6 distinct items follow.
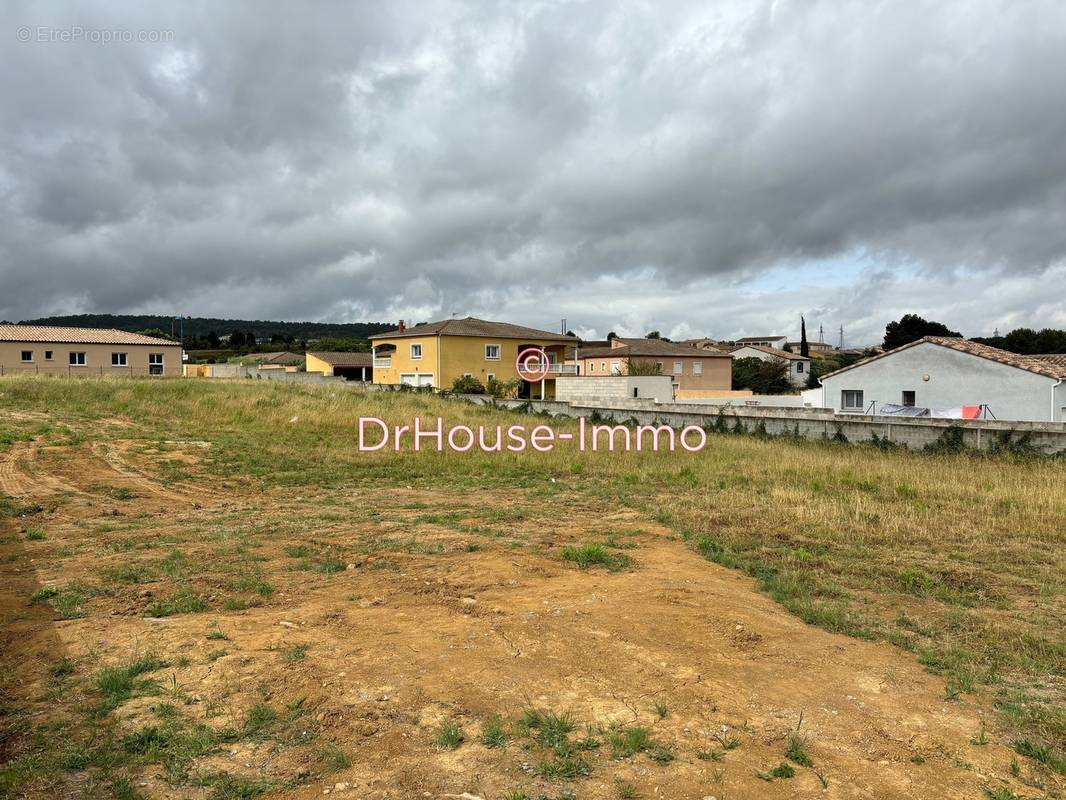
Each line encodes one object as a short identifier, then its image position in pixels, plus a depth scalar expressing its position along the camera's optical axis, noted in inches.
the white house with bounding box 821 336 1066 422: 872.9
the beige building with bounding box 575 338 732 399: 2119.8
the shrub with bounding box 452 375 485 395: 1642.6
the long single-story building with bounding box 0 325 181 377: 1585.9
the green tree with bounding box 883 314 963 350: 2603.3
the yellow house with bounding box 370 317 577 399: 1791.3
